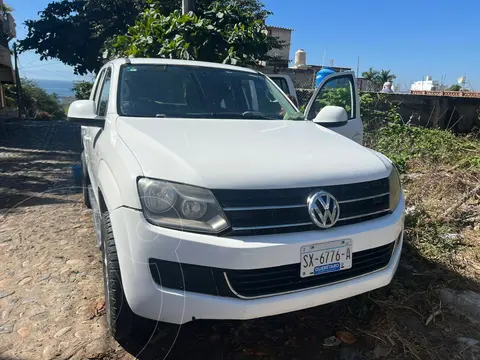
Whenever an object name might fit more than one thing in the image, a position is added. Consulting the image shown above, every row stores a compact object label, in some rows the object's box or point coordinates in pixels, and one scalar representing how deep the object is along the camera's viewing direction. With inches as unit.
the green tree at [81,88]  1186.9
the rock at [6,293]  118.3
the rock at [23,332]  100.2
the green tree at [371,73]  1813.7
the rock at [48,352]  92.7
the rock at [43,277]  127.7
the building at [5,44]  650.8
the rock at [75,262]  138.7
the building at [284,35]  1252.4
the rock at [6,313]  107.3
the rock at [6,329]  101.3
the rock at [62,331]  100.2
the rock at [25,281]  125.0
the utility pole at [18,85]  908.3
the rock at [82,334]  99.7
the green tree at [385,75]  2178.9
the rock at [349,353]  95.8
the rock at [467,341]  98.9
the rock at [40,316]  106.7
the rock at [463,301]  110.8
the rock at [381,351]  96.5
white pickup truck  76.7
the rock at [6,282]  123.2
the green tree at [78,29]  664.4
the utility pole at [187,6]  279.7
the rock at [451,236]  148.2
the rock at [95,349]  93.4
